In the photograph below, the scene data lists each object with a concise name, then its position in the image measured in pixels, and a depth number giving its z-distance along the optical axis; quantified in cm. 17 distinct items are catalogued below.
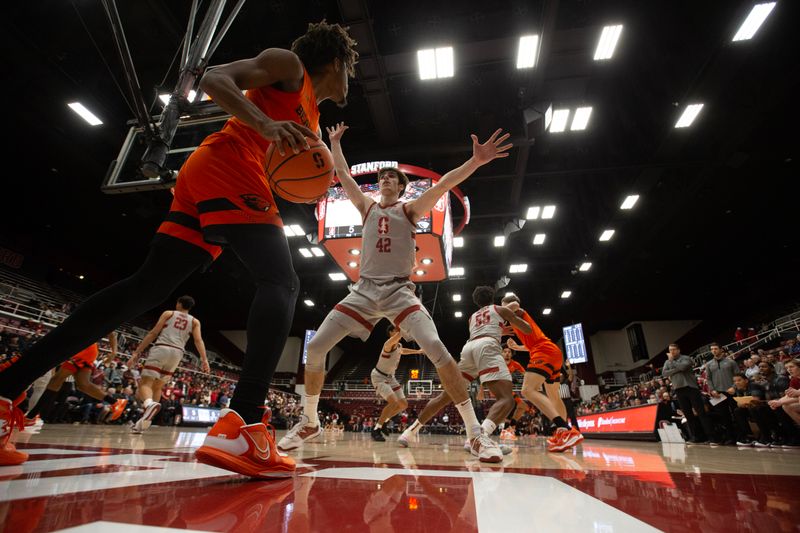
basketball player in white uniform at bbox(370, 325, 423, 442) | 562
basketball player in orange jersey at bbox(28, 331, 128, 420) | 455
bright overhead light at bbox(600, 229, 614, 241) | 1210
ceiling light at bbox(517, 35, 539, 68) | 589
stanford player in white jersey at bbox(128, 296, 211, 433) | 468
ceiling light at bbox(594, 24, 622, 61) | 591
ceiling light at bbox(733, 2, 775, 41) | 579
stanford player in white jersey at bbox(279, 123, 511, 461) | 234
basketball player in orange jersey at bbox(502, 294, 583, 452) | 439
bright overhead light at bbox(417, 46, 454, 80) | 614
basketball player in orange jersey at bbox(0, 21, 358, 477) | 120
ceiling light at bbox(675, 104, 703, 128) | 746
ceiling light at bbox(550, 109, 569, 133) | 738
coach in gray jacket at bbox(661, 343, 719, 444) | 618
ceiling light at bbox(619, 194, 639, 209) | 1023
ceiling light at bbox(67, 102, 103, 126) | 793
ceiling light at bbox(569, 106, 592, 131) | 733
